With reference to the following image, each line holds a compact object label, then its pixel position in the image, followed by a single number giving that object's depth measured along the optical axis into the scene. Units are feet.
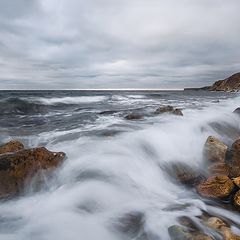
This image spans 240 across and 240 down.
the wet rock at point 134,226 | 9.64
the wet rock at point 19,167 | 12.30
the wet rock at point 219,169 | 15.00
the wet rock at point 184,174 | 14.54
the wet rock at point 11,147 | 15.91
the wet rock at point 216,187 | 12.46
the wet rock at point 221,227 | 9.01
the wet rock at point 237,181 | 12.56
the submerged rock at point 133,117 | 29.86
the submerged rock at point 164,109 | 33.32
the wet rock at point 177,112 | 31.75
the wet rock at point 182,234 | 8.51
